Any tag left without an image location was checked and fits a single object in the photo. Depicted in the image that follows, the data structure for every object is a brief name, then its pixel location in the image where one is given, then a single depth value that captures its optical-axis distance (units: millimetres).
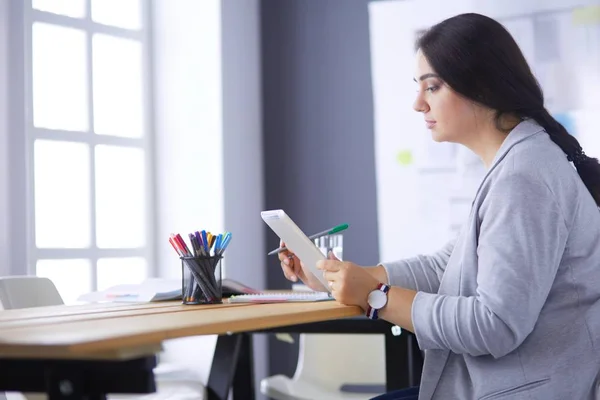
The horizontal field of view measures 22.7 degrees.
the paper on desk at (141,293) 3464
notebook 3331
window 4925
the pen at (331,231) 3358
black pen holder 3297
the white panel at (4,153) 4618
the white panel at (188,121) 5432
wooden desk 2478
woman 2862
